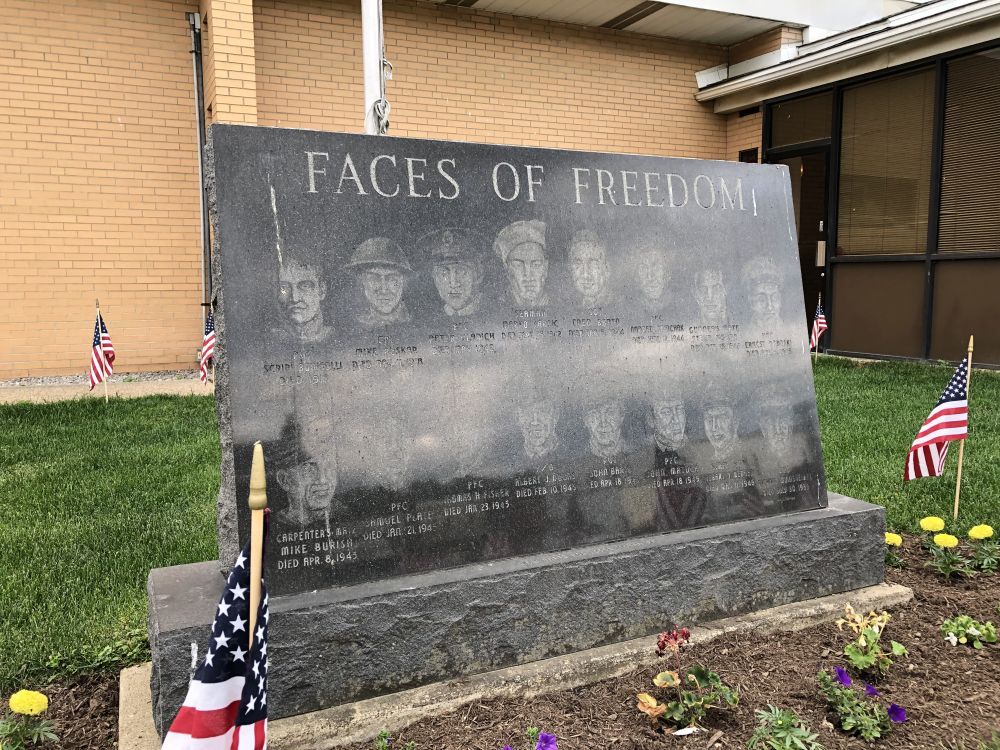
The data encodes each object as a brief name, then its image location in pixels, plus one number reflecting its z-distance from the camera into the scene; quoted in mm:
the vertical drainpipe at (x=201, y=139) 10242
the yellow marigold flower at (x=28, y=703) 2490
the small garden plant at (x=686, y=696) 2627
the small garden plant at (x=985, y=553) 3895
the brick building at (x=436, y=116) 9773
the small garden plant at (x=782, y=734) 2502
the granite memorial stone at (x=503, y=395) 2656
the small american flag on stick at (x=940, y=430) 4211
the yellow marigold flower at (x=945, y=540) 3769
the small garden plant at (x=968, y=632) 3217
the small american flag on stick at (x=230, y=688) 1637
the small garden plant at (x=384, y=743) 2473
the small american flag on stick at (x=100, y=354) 8039
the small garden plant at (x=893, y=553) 4043
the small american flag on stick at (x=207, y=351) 7883
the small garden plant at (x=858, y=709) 2604
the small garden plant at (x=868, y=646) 2934
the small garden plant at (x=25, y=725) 2504
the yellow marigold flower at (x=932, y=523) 3939
